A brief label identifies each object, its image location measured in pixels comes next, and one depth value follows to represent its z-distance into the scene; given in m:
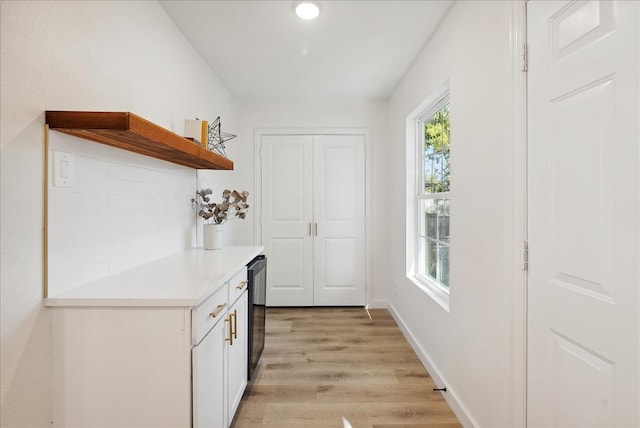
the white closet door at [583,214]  0.87
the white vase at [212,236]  2.30
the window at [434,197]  2.35
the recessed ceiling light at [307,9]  1.90
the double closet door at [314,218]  3.83
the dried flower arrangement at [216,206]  2.42
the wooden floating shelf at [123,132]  1.07
